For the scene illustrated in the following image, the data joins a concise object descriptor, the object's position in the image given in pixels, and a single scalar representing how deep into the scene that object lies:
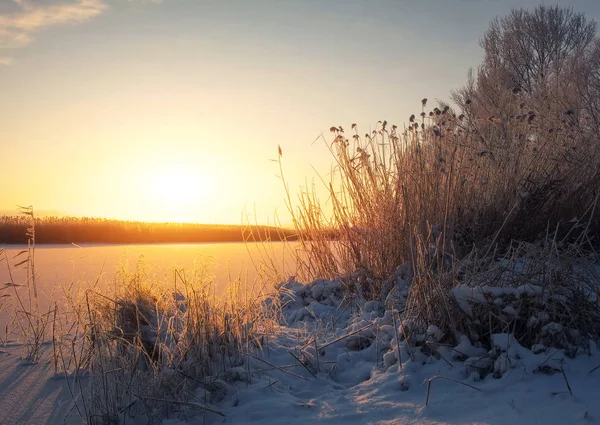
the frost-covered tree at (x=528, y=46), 15.70
